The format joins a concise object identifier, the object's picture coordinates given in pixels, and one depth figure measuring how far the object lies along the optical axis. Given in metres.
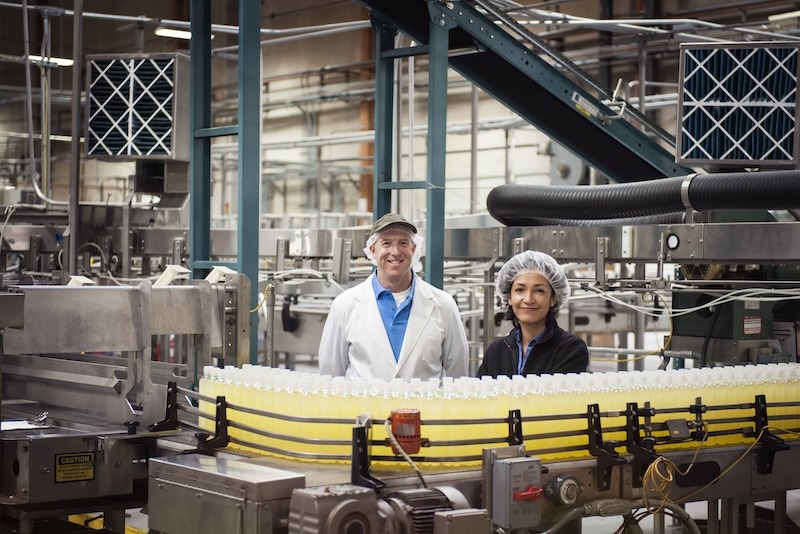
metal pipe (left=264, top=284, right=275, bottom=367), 5.00
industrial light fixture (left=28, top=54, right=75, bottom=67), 5.87
